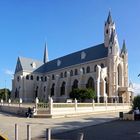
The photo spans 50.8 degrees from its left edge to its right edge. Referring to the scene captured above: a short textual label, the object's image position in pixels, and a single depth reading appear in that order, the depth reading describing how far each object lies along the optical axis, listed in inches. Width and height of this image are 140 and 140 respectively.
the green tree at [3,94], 2074.8
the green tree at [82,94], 1335.2
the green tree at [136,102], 636.7
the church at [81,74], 1517.0
